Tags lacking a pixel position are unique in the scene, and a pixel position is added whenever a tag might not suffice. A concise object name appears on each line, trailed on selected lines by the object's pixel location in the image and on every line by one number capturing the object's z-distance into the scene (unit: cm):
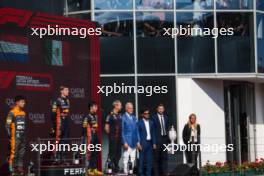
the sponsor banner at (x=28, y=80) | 1802
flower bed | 2290
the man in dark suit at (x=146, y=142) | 1978
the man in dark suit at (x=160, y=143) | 2008
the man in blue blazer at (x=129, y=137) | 2005
